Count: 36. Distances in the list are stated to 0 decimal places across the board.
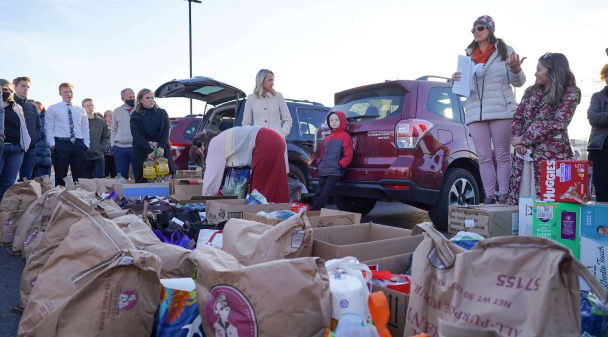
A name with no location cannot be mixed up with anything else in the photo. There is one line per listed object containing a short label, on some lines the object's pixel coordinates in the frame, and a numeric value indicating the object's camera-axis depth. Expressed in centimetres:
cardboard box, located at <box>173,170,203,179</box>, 614
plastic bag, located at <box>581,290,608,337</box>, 163
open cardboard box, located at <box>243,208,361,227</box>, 298
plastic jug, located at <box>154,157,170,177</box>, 590
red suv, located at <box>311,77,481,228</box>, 458
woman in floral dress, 370
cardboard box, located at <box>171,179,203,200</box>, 471
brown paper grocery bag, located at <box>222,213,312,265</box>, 215
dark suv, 683
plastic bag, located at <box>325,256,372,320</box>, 158
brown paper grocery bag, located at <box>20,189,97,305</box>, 229
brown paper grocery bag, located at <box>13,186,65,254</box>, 344
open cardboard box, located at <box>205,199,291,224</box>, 344
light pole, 1866
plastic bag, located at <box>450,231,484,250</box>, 223
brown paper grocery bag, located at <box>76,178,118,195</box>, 504
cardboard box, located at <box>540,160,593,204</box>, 289
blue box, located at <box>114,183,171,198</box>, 472
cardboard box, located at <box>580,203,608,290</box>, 262
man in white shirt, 666
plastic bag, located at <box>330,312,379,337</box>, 150
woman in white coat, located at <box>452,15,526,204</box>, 424
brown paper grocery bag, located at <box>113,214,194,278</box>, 227
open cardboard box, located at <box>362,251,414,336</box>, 176
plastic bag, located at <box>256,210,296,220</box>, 315
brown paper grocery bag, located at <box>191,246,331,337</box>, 157
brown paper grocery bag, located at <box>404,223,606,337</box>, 129
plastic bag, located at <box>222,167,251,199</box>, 461
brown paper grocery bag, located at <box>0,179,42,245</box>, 446
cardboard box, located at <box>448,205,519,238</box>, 326
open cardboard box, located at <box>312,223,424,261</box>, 224
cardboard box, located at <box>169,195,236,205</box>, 426
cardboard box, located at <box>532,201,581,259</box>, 285
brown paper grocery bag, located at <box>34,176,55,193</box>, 488
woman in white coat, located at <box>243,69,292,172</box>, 579
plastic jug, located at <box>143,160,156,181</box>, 588
